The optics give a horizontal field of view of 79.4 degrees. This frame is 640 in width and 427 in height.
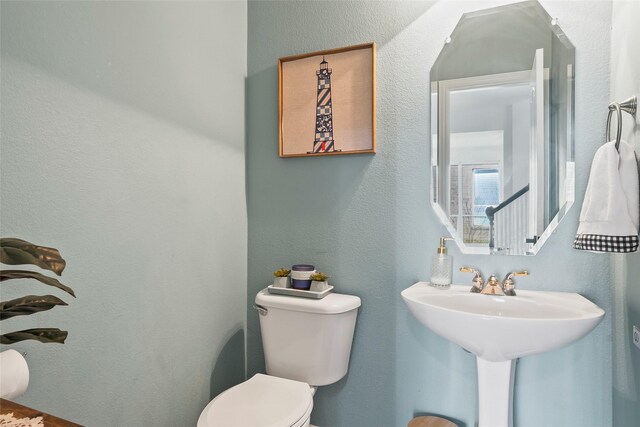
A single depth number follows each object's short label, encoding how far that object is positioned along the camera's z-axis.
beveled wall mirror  1.42
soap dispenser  1.48
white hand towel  1.11
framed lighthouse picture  1.67
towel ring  1.15
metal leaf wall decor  0.57
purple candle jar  1.63
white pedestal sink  1.11
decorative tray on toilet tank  1.57
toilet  1.39
